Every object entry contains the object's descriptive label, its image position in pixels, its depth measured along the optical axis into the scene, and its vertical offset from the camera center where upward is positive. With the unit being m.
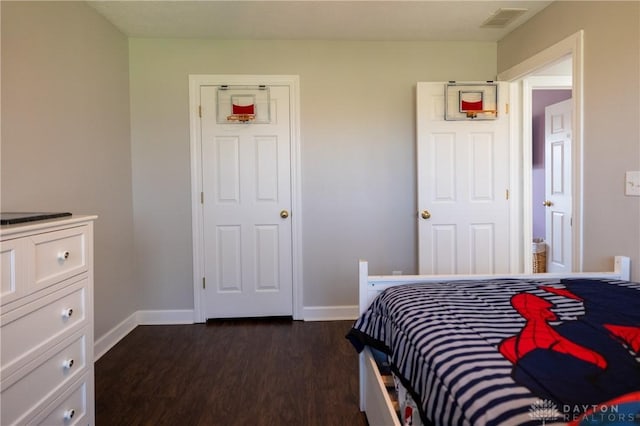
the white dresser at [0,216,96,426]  1.16 -0.43
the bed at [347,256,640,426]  0.79 -0.41
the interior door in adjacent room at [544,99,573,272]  3.47 +0.13
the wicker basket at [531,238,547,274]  3.89 -0.62
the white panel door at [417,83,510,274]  2.97 +0.08
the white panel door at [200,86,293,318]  3.06 -0.09
